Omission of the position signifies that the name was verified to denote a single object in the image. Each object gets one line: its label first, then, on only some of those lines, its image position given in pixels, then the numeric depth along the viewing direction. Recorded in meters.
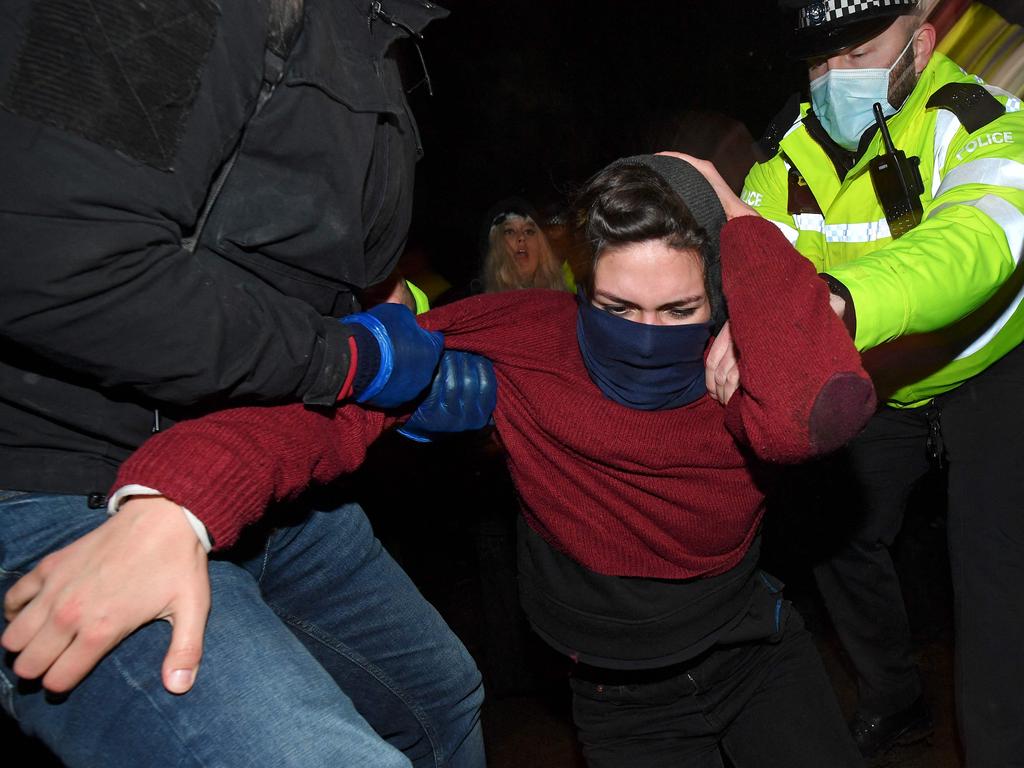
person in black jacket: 0.90
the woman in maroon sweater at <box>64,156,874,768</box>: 1.77
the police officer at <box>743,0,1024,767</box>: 1.91
